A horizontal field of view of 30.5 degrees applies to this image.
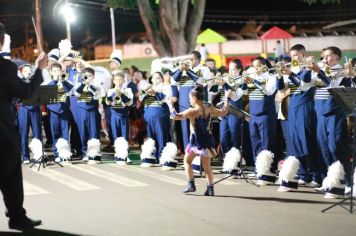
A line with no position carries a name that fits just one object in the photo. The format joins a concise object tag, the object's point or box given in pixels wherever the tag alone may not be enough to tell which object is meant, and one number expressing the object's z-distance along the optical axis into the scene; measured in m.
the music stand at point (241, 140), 10.42
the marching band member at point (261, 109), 11.09
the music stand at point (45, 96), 12.05
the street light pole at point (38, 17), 25.65
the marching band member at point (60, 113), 13.98
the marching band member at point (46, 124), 15.78
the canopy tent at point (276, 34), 26.31
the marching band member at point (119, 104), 13.72
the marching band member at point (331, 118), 9.68
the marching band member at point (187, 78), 12.55
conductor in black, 7.55
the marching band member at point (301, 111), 10.28
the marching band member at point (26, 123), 13.81
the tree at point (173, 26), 20.45
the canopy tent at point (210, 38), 26.64
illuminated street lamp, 26.13
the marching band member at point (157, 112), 13.46
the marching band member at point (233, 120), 11.76
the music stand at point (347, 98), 8.29
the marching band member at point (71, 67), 14.12
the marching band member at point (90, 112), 13.81
